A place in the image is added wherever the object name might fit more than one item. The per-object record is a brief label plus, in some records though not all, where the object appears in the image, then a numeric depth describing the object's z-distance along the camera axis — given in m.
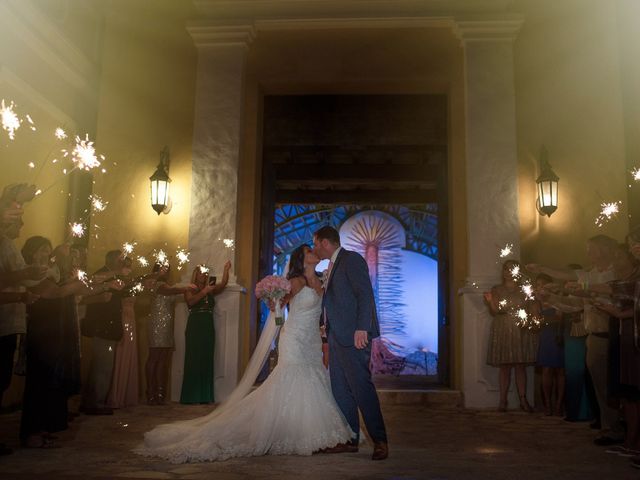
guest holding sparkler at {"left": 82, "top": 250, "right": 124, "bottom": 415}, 6.94
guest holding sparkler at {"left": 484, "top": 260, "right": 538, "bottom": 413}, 7.31
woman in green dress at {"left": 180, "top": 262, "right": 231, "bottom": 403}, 7.57
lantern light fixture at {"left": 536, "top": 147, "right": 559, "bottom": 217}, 7.96
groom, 4.61
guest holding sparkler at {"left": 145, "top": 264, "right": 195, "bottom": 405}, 7.65
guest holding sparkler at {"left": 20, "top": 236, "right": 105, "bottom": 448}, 4.81
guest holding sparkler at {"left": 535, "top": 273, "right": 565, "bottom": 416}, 6.95
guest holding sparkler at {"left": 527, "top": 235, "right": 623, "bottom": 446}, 5.18
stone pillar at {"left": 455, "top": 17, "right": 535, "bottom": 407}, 7.69
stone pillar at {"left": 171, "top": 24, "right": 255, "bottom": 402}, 7.83
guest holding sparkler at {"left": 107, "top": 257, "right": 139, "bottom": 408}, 7.27
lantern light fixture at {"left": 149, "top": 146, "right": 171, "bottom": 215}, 8.16
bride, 4.60
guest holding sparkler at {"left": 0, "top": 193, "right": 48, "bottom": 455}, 4.45
